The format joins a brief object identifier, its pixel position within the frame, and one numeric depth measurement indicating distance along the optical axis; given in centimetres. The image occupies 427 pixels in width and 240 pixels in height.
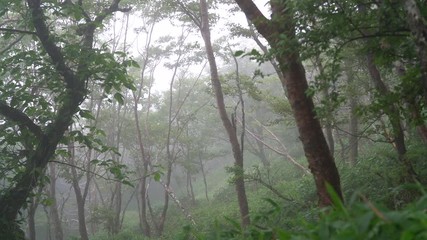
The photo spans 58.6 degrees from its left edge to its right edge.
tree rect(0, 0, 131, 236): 515
